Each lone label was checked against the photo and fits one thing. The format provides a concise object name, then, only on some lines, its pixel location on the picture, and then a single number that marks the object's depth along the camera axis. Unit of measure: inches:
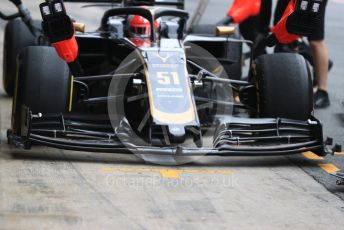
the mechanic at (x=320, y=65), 722.9
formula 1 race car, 502.6
